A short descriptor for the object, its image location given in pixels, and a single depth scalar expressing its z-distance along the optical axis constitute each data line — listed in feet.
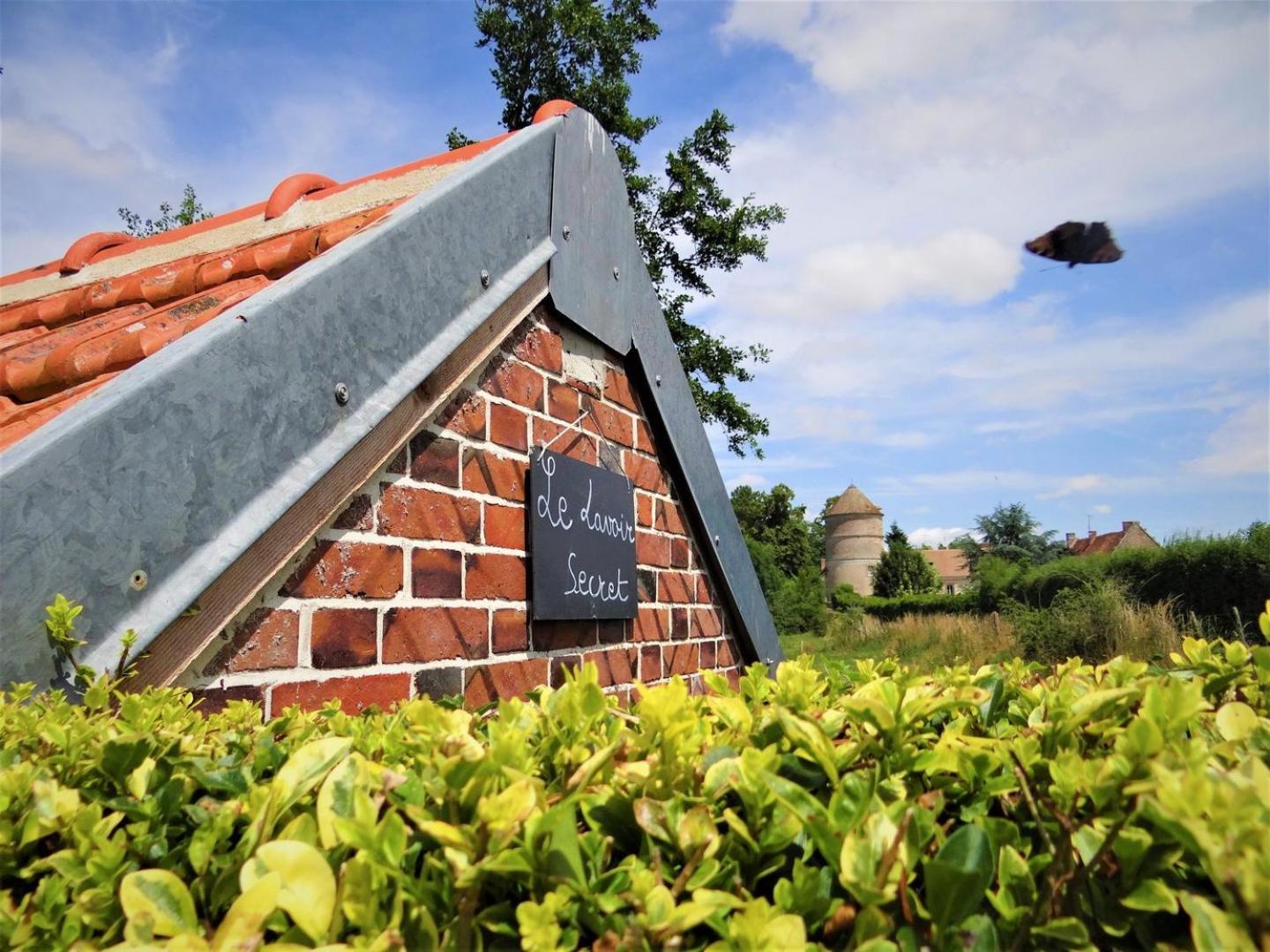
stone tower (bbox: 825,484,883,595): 169.89
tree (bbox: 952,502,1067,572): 167.22
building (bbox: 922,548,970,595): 217.77
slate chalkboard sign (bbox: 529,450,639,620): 8.00
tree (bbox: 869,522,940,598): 138.10
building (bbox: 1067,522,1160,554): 164.66
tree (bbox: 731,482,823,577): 163.32
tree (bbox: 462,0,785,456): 65.62
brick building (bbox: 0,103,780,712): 4.30
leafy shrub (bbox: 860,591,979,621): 84.67
